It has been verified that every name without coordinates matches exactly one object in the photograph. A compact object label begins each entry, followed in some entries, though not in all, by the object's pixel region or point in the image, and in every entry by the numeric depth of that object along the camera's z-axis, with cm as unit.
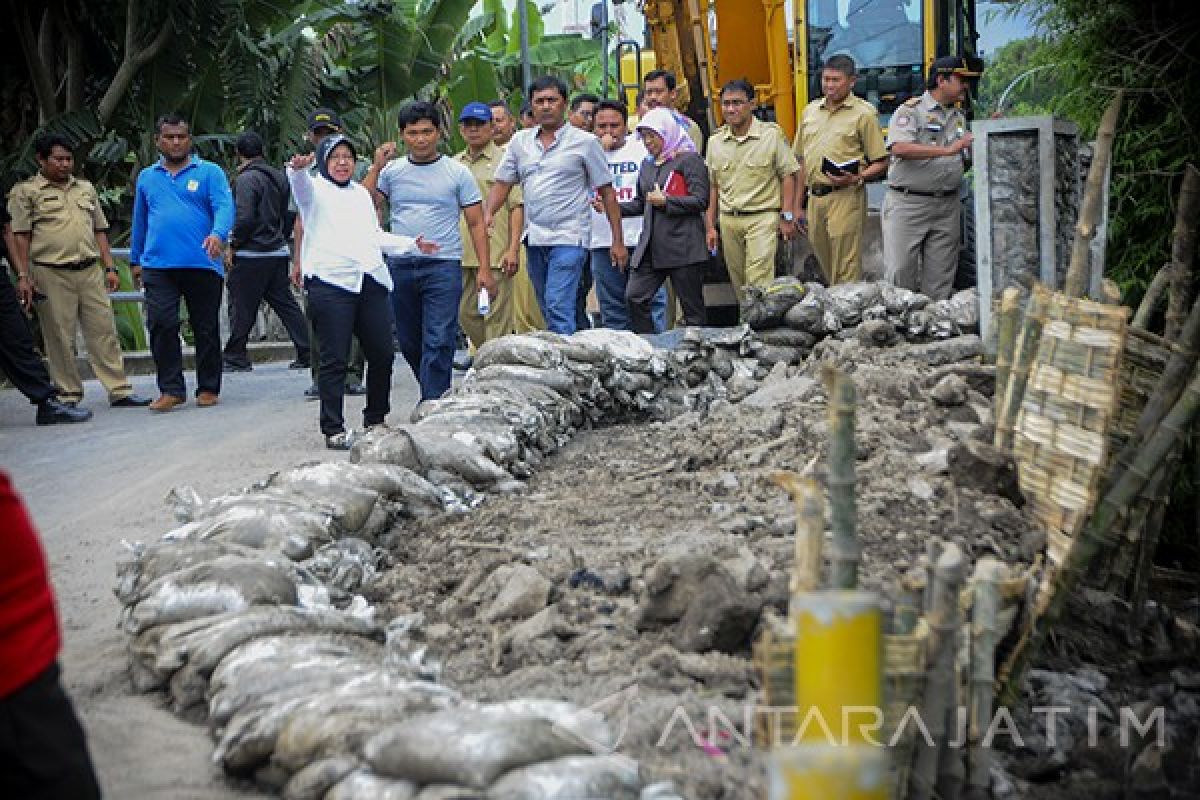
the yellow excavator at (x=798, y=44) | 1179
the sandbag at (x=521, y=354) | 816
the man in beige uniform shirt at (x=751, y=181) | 997
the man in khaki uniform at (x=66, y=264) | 997
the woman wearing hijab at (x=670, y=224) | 967
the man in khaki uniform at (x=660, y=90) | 1073
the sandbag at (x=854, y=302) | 941
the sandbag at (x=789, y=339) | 944
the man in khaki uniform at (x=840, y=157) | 1018
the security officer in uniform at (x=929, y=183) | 965
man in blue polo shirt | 991
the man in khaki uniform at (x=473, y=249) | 999
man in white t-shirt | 1016
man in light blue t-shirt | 829
